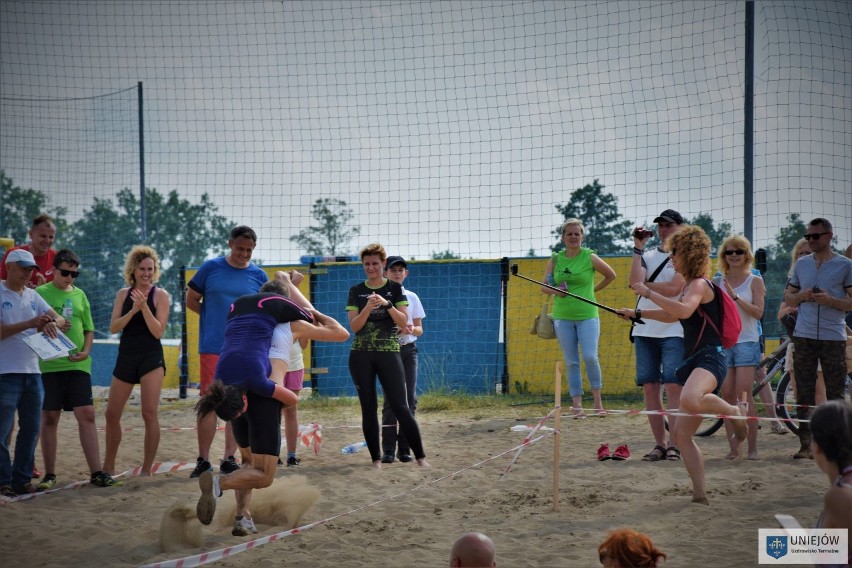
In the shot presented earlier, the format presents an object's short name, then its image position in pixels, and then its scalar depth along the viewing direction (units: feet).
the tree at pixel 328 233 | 103.19
